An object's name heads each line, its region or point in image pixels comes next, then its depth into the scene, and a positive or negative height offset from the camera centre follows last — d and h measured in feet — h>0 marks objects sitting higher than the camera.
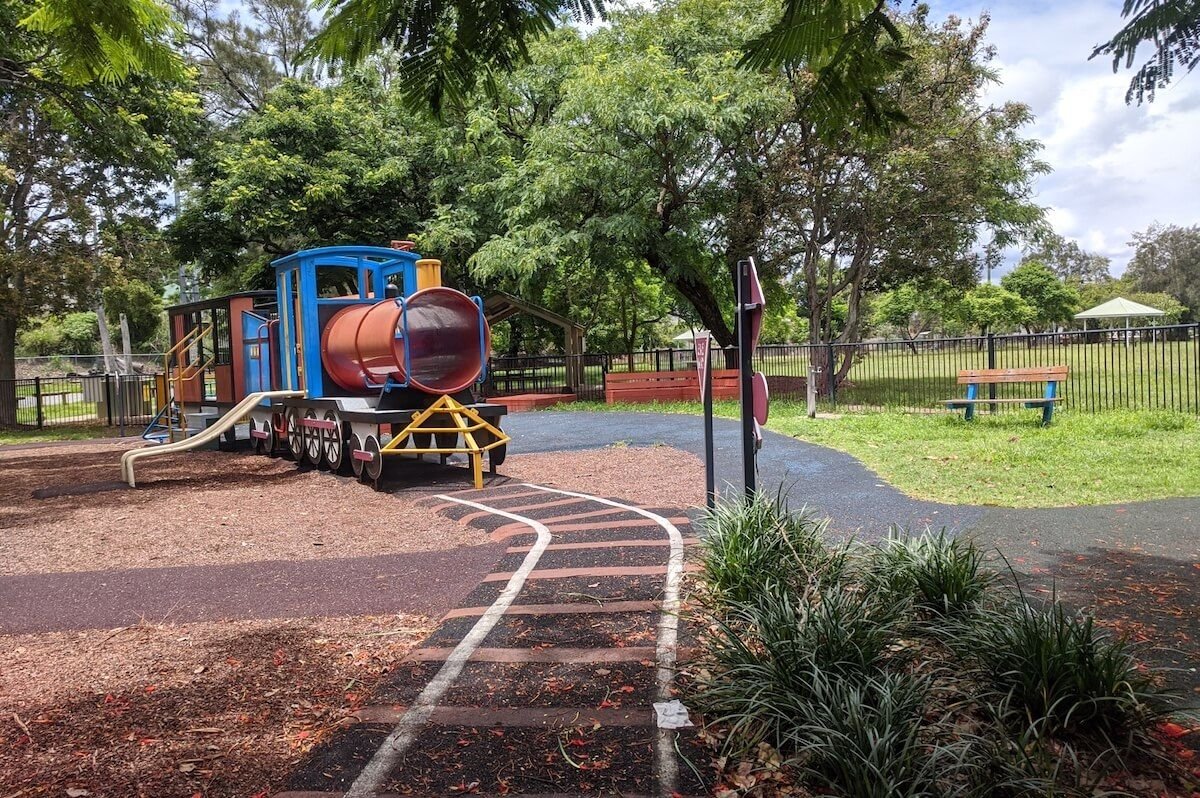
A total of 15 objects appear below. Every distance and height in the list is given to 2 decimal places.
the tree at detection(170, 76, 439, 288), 74.79 +19.11
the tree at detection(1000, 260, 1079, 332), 165.99 +13.53
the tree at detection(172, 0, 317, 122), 105.91 +44.15
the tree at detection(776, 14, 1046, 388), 59.72 +13.60
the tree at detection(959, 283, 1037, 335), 147.84 +9.48
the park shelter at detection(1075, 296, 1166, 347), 121.62 +7.46
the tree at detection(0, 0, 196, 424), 46.09 +16.80
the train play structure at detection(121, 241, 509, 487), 32.48 +0.53
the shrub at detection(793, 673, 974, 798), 8.23 -4.14
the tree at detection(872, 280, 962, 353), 148.05 +10.88
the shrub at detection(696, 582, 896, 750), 10.07 -3.95
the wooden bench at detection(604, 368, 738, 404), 75.31 -1.47
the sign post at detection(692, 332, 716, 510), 18.26 -0.54
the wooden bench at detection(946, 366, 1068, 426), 43.16 -1.15
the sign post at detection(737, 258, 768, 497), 16.97 +0.27
